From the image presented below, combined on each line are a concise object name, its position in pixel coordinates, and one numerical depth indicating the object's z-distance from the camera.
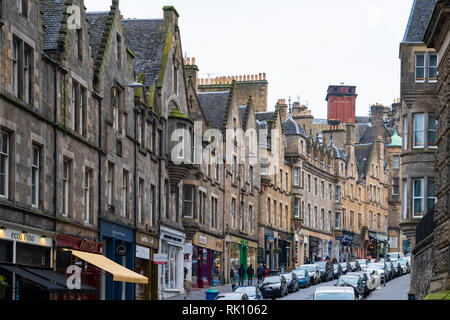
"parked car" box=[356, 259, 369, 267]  74.38
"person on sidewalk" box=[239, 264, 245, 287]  59.21
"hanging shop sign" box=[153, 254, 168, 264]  36.56
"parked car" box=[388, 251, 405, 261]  85.49
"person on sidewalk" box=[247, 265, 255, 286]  58.77
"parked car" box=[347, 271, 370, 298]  45.66
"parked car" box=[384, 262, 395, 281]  63.56
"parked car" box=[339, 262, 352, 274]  67.69
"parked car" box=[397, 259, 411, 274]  72.64
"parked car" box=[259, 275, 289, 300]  46.66
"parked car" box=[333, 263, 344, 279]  66.06
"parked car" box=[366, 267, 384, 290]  52.39
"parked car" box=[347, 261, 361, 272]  66.56
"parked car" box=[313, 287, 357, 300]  30.52
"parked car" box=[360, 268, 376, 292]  48.48
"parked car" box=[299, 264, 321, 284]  59.66
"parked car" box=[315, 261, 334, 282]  63.03
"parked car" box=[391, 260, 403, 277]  68.88
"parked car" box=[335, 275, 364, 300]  43.50
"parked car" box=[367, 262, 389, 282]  58.64
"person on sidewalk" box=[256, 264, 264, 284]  60.09
